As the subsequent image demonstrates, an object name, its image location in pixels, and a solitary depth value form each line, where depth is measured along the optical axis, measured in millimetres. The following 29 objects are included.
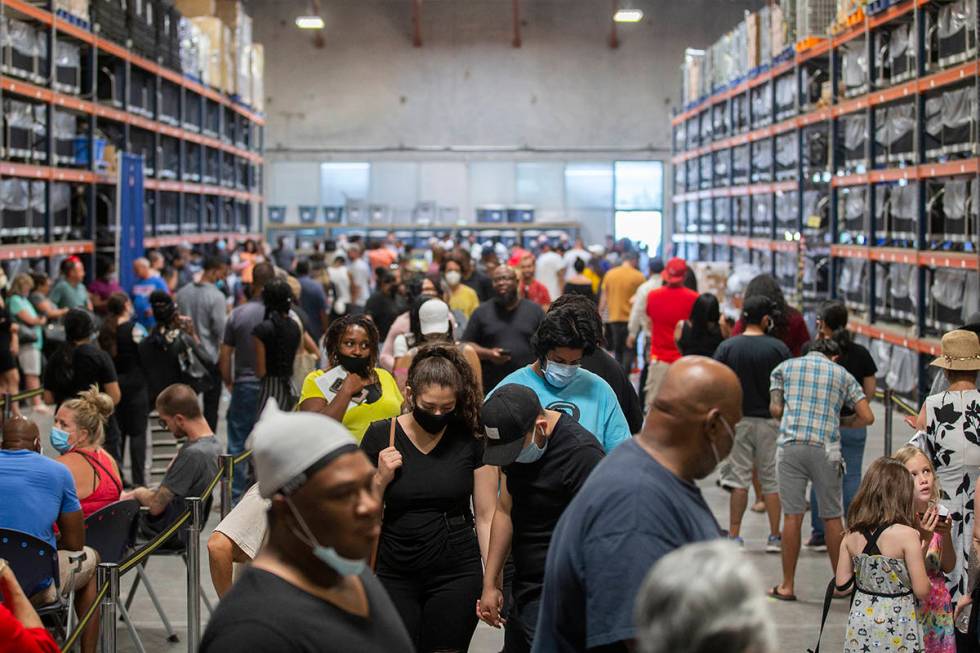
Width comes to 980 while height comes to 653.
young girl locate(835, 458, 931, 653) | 5117
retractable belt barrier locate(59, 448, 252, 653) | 4715
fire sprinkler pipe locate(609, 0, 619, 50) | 33656
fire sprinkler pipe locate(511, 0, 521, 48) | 33312
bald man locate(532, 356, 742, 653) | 2717
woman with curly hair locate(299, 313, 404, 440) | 5988
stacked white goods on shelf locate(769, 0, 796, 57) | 17594
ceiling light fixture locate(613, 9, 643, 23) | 25039
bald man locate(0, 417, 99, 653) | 5379
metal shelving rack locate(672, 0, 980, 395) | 12539
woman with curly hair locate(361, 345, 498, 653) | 4723
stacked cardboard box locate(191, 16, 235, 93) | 22578
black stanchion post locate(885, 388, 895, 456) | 9467
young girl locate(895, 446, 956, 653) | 5316
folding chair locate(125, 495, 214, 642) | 6695
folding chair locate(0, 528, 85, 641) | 5344
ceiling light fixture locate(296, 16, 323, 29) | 28328
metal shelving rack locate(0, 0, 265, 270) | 14555
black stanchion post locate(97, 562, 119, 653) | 4711
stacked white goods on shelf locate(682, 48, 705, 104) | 25712
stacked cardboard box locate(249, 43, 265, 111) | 26745
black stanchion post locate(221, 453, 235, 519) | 6785
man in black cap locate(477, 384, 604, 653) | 4293
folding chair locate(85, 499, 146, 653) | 6230
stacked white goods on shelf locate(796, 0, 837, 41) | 16484
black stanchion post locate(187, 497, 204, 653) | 5961
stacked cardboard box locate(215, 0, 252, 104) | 23672
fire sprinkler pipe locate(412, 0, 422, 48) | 33062
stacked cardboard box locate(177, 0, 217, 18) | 22609
